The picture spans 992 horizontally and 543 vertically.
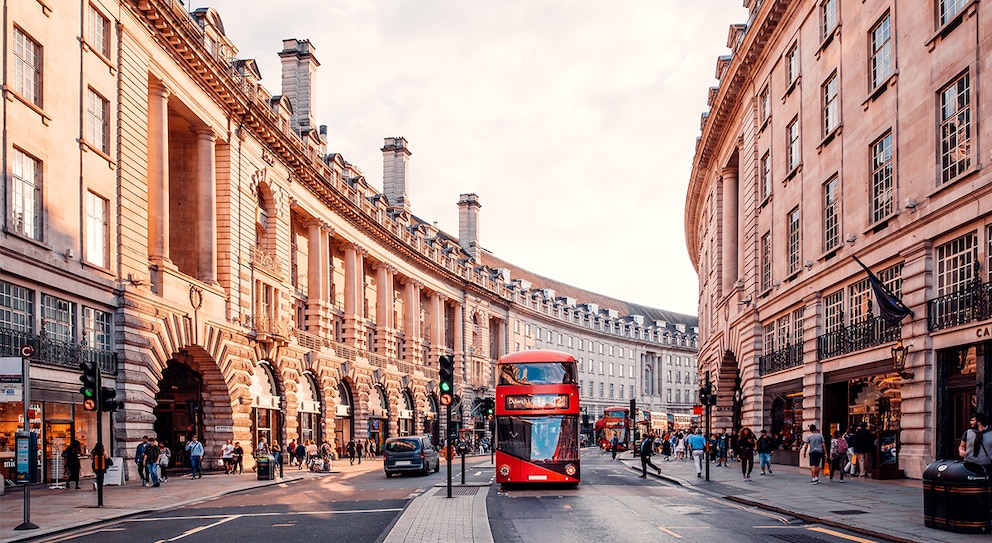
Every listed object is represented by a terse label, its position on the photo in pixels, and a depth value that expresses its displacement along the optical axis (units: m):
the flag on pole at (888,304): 25.69
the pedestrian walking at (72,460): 31.45
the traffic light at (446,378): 24.05
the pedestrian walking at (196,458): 39.12
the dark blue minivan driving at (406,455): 40.62
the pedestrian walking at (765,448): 34.31
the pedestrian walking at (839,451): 29.66
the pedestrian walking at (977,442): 16.97
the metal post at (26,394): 18.70
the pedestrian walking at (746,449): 32.81
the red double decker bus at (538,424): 28.25
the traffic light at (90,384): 23.42
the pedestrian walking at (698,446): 36.71
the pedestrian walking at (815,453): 28.69
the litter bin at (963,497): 15.32
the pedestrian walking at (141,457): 33.69
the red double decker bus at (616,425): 81.56
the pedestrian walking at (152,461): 32.03
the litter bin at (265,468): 38.03
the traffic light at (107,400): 24.08
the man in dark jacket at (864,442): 29.11
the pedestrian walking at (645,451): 36.63
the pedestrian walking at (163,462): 35.44
